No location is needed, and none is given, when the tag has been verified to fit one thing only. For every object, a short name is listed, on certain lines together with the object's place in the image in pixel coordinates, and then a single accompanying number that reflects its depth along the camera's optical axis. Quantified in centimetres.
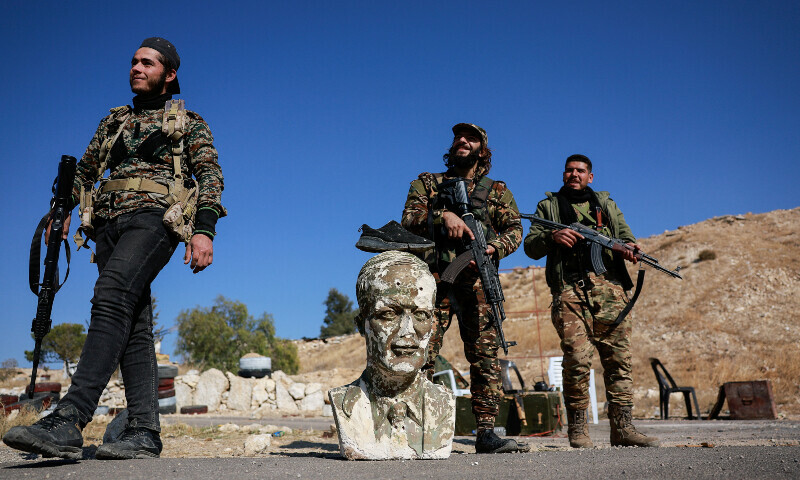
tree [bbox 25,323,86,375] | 3419
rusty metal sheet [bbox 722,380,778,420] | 1168
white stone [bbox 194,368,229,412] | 1740
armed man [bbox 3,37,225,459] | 350
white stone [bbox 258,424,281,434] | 949
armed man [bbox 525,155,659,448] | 535
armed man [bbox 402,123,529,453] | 464
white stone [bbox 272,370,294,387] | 1831
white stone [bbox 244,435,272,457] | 577
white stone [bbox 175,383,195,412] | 1750
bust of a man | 383
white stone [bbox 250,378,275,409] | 1755
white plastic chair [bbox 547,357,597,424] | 1246
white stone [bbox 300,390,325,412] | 1767
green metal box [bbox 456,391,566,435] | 880
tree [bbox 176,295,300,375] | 2992
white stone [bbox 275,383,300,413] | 1756
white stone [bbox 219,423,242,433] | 900
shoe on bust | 441
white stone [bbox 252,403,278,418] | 1693
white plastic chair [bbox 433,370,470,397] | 1008
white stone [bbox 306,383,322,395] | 1822
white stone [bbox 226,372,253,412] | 1739
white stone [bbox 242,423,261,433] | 938
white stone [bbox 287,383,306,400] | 1792
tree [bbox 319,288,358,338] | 5800
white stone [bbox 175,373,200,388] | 1788
